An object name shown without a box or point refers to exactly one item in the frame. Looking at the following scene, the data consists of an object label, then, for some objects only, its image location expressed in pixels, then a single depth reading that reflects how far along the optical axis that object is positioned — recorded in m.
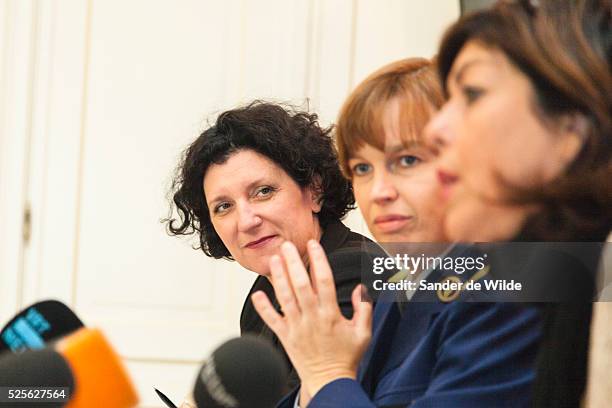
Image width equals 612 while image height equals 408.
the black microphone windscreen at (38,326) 1.78
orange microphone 1.61
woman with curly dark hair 2.37
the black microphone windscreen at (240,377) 1.58
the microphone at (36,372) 1.60
